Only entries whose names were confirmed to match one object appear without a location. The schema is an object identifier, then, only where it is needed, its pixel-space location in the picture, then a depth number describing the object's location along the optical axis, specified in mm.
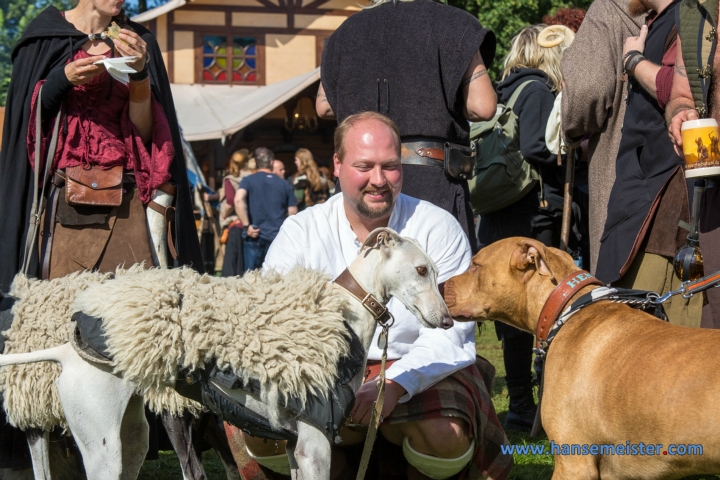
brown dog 2770
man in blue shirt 11594
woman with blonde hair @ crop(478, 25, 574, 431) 5320
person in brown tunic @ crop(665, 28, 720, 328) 3227
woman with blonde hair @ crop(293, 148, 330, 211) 15000
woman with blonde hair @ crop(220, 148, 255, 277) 12539
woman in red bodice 3885
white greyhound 2904
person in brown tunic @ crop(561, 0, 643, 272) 3973
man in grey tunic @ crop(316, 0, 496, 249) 4262
